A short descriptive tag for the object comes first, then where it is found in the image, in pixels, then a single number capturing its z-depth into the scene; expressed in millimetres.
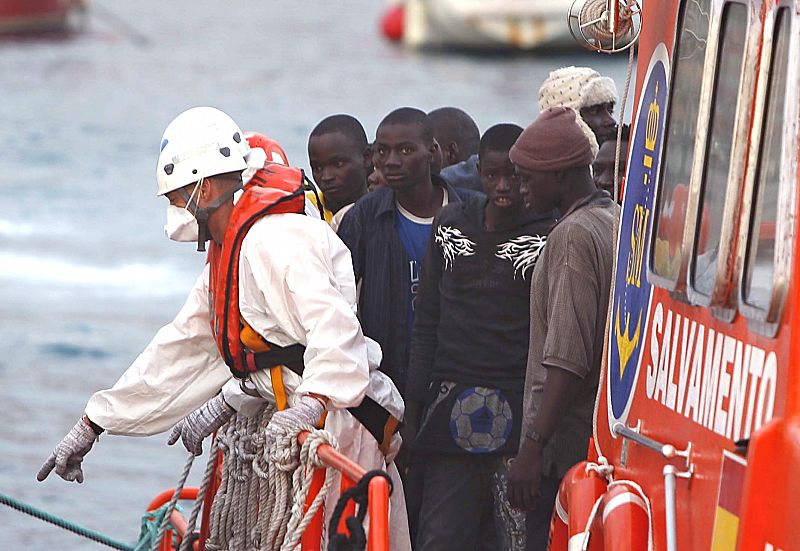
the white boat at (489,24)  84875
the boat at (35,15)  90400
